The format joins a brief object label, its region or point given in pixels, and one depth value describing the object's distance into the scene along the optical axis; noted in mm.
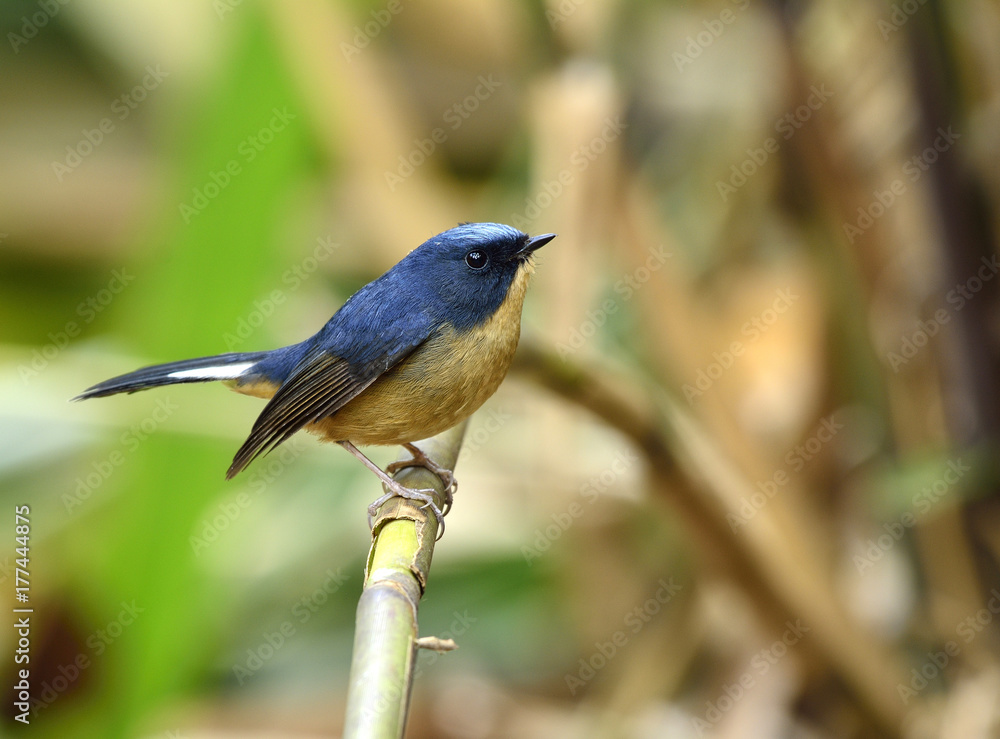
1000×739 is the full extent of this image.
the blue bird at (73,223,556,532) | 5031
